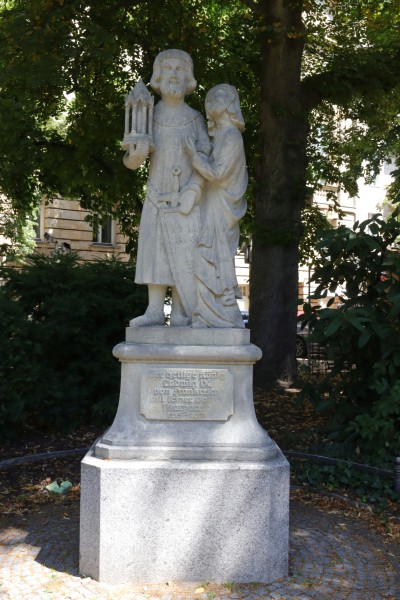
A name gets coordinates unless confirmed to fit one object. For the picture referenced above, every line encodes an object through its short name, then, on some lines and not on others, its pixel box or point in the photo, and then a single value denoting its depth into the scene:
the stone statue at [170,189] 4.73
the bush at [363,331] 6.73
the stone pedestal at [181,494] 4.29
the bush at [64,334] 8.00
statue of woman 4.71
